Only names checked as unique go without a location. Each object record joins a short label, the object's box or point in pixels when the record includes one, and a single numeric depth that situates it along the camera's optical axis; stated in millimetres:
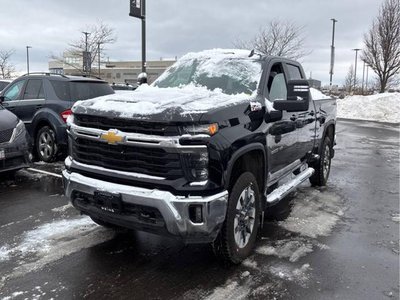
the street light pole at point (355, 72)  60166
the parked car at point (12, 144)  6875
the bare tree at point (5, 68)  47966
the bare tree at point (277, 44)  28484
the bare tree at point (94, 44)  34531
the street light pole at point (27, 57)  66875
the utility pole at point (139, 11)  12633
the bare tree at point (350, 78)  63438
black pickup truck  3564
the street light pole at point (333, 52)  28414
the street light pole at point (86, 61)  26875
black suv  8383
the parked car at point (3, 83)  15612
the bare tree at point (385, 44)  27391
